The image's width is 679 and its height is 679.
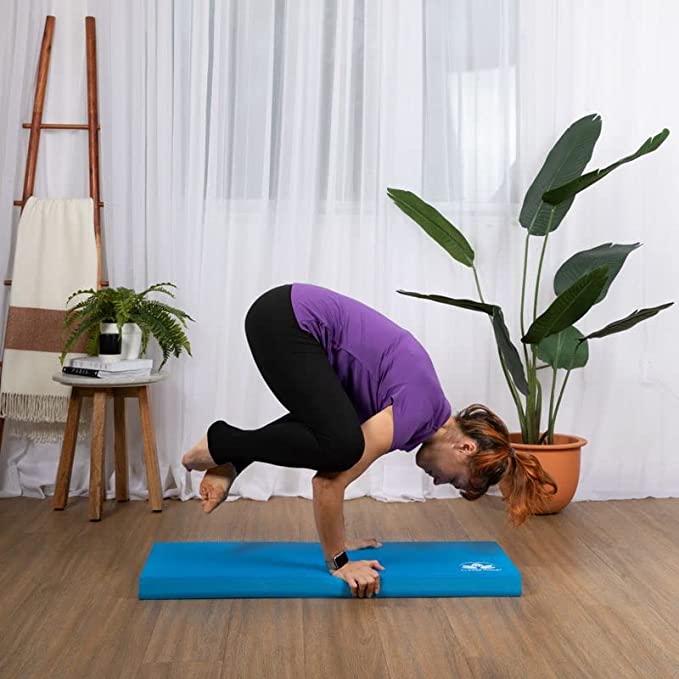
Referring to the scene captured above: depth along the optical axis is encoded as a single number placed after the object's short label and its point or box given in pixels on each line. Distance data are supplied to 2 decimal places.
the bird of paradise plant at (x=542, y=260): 3.49
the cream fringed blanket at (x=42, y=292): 3.75
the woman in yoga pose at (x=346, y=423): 2.64
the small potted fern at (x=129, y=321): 3.54
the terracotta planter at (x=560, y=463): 3.58
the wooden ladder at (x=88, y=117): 3.78
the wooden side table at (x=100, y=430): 3.45
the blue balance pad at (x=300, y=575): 2.61
